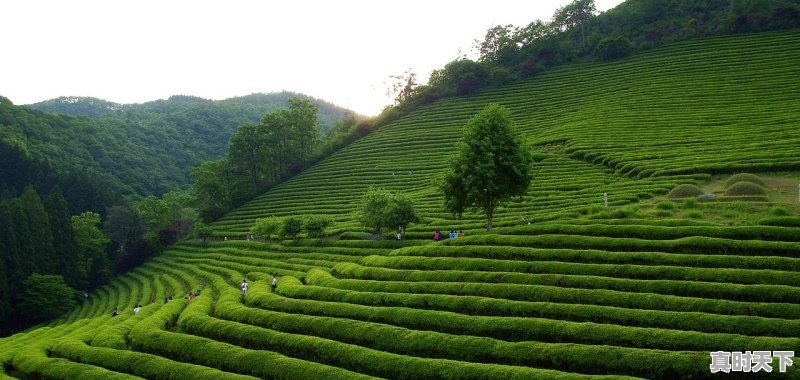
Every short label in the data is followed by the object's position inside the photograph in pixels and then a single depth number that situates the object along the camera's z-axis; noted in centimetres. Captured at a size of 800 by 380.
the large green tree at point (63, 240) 5634
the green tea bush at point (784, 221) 2567
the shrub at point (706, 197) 3284
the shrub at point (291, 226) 4831
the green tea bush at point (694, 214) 3024
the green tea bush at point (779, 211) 2815
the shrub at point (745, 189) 3266
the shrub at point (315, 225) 4672
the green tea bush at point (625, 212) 3195
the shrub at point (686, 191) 3453
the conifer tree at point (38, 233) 5325
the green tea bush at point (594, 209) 3462
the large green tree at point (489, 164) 3328
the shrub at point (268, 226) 5057
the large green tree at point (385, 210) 4041
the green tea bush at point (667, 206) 3231
